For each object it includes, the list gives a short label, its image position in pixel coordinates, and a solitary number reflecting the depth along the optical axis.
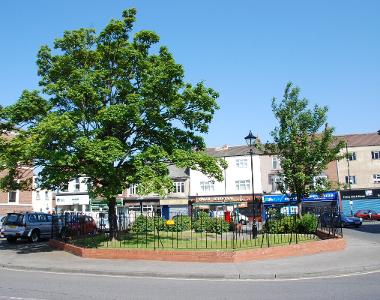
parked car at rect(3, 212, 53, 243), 24.78
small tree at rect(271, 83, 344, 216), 23.41
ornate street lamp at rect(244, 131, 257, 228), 23.14
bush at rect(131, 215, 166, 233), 25.73
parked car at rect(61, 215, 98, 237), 22.48
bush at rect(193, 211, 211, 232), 27.14
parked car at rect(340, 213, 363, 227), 39.69
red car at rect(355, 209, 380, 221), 49.81
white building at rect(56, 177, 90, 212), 62.38
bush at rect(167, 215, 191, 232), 28.39
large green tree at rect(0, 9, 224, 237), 17.34
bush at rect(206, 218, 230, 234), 26.65
